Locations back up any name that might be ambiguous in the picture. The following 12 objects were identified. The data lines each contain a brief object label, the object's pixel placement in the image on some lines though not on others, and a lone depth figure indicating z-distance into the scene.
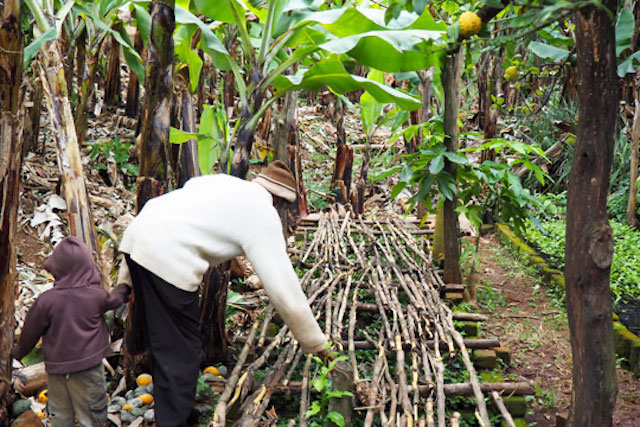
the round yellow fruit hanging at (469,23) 2.29
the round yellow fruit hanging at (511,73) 3.82
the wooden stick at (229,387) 2.75
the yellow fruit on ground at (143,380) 3.29
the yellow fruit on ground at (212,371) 3.48
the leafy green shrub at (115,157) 7.04
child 2.75
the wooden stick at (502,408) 2.81
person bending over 2.66
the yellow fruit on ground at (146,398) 3.17
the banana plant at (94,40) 4.23
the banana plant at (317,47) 3.40
